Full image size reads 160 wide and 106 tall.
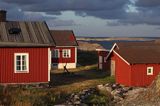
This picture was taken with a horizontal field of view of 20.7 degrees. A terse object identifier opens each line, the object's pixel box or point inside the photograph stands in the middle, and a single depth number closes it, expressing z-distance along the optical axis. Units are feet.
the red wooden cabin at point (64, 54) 168.66
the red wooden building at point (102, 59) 156.04
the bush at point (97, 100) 78.64
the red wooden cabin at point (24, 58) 100.32
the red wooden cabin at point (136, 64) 108.58
